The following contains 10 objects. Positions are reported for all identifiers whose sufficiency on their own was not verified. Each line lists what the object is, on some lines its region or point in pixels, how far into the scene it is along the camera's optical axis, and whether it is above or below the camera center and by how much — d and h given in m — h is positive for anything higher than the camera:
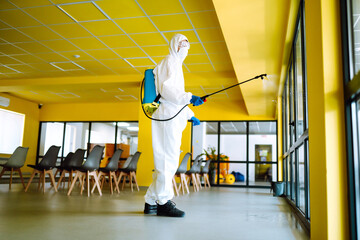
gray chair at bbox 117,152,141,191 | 6.45 -0.21
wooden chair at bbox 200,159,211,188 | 7.71 -0.24
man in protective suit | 2.84 +0.22
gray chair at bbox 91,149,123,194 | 5.65 -0.18
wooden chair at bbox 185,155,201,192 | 6.61 -0.24
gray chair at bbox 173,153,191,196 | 5.92 -0.18
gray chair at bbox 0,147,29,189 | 5.98 -0.10
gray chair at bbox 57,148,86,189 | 5.46 -0.09
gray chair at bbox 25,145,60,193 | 5.56 -0.13
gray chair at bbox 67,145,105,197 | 5.06 -0.13
